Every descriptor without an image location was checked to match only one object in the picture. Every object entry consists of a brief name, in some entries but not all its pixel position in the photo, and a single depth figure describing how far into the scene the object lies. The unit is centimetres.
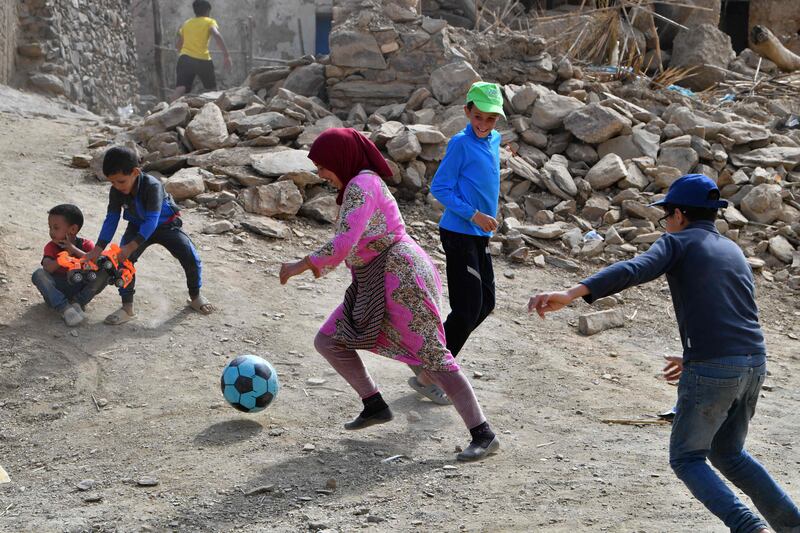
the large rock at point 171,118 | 978
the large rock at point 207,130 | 935
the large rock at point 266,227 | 816
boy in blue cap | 328
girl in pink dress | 423
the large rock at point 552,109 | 1004
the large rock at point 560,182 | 946
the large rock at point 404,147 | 905
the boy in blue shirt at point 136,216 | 580
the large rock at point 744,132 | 1027
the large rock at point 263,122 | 961
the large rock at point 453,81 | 1018
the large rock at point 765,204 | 939
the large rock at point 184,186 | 849
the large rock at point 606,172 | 950
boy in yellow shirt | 1350
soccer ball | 474
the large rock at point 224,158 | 902
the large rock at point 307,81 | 1080
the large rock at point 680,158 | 983
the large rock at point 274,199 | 846
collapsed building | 879
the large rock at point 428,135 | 923
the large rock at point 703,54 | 1416
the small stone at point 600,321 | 734
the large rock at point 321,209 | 862
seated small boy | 597
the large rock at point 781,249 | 899
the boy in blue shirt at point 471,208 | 494
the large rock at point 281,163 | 876
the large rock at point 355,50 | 1043
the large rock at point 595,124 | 987
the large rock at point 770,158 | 1007
